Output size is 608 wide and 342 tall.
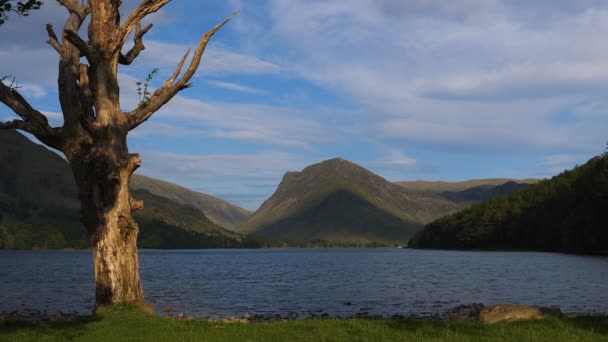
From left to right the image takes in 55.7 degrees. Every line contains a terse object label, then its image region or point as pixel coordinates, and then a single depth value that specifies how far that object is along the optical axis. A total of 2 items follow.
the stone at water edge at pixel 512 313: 26.52
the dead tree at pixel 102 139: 23.97
